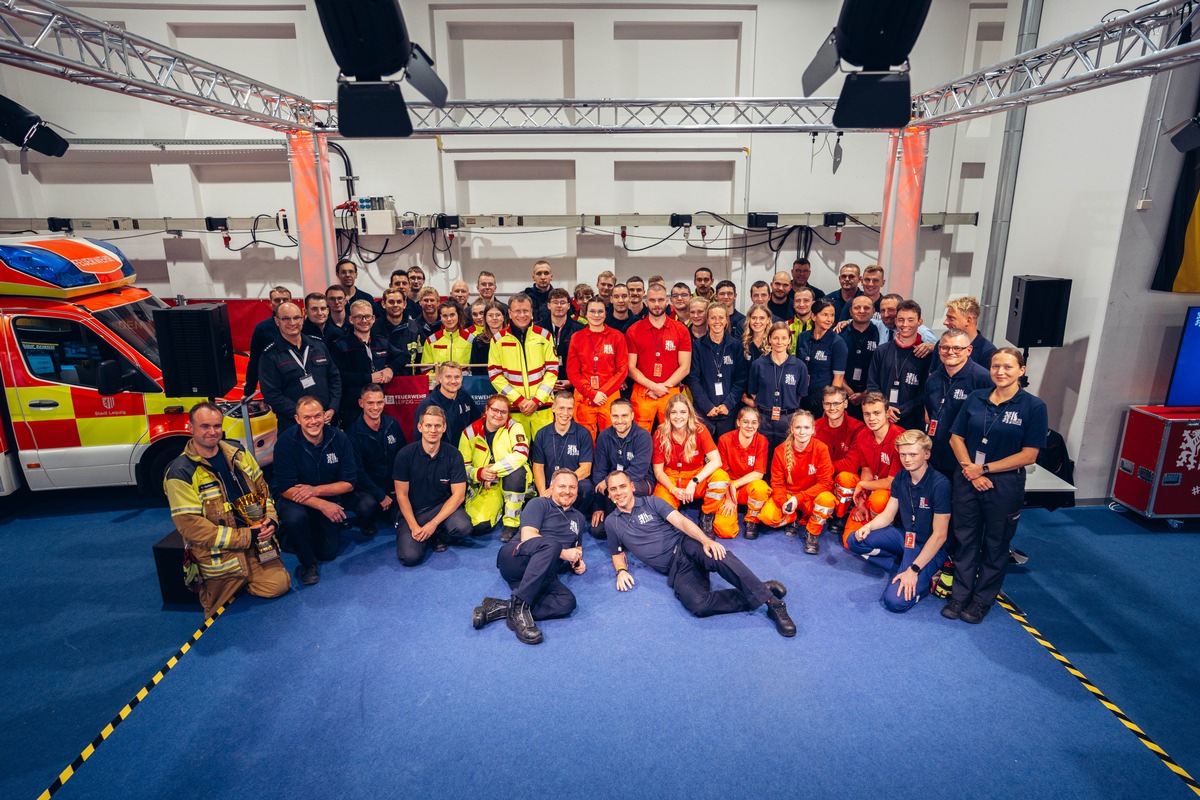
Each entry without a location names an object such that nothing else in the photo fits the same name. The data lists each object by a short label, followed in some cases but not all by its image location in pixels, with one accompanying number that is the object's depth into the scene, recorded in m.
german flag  5.41
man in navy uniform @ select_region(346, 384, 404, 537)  5.57
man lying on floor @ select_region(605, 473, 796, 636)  4.47
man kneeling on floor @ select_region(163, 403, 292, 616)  4.33
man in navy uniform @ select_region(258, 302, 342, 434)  5.52
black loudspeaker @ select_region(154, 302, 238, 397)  4.81
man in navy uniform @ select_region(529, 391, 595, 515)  5.53
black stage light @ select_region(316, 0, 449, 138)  3.85
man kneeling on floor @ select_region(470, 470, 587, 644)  4.38
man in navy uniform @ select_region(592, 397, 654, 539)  5.45
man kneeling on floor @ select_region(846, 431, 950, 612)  4.53
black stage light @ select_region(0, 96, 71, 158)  6.31
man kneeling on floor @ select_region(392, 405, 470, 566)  5.20
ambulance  5.64
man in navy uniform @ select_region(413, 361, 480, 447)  5.54
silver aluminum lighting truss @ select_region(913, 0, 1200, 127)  3.98
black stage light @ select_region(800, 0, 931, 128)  3.83
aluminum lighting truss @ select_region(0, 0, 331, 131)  3.88
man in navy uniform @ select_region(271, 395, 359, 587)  4.99
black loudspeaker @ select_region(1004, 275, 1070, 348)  5.99
